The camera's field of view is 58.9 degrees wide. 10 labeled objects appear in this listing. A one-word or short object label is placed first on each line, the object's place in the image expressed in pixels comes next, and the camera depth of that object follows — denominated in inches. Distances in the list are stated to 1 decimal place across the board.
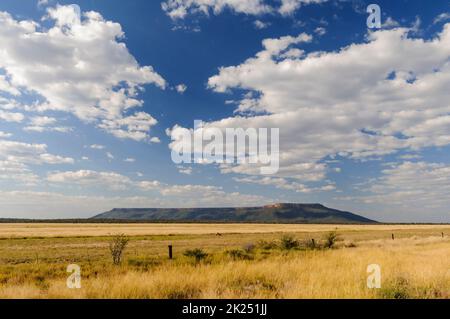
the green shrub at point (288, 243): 1311.5
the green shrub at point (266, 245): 1343.5
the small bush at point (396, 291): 410.6
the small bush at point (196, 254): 992.9
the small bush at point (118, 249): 881.6
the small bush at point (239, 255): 973.5
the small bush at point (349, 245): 1448.1
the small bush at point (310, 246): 1300.0
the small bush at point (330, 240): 1376.7
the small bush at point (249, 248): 1193.4
